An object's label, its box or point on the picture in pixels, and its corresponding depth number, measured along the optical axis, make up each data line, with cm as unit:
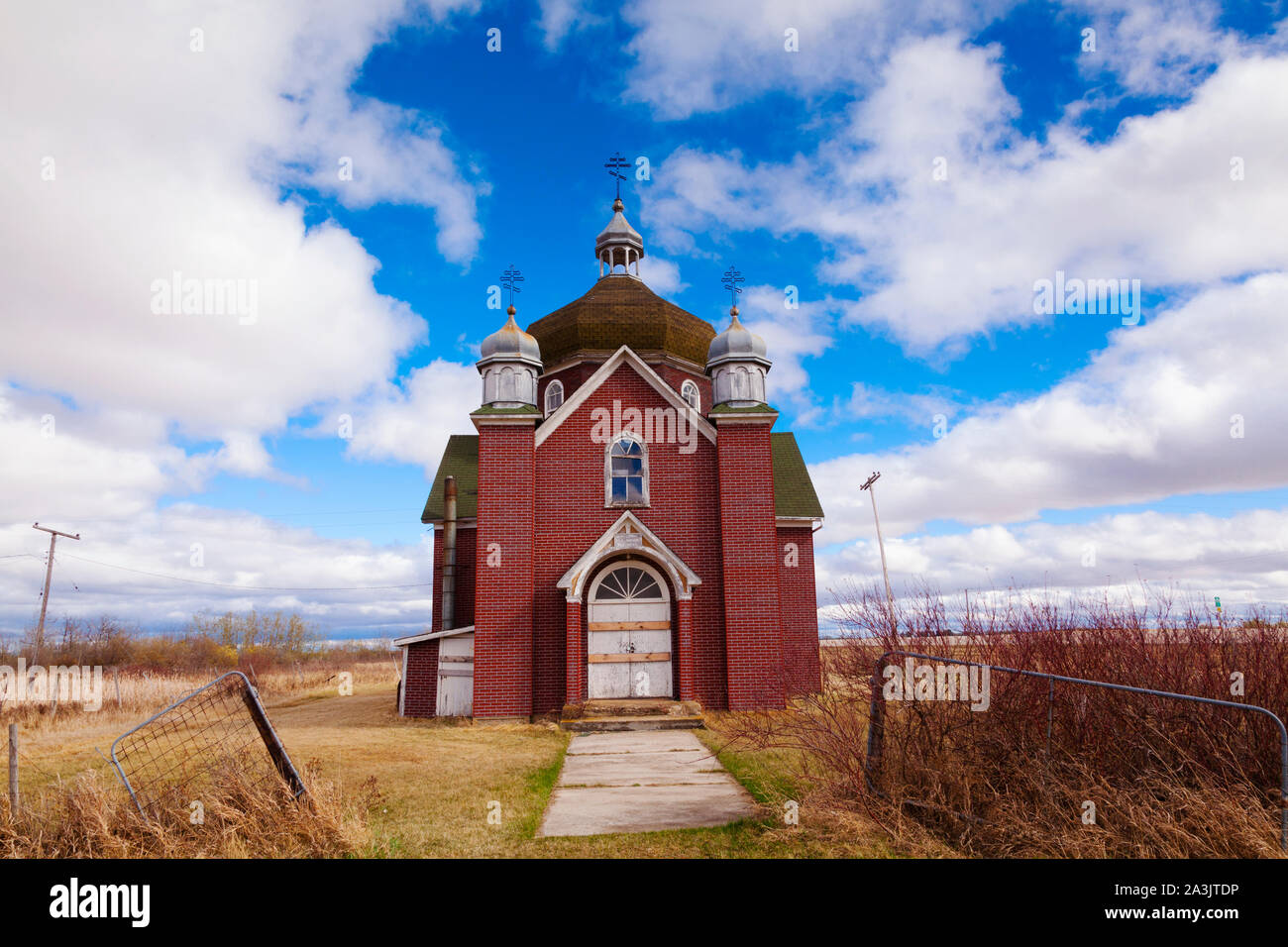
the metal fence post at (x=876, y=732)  661
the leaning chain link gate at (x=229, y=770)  620
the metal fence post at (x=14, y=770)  595
